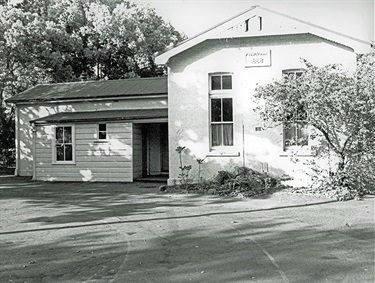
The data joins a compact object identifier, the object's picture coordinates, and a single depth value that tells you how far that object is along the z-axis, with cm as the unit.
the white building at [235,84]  1480
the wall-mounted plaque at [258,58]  1512
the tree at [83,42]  2886
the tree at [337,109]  1155
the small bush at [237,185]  1353
